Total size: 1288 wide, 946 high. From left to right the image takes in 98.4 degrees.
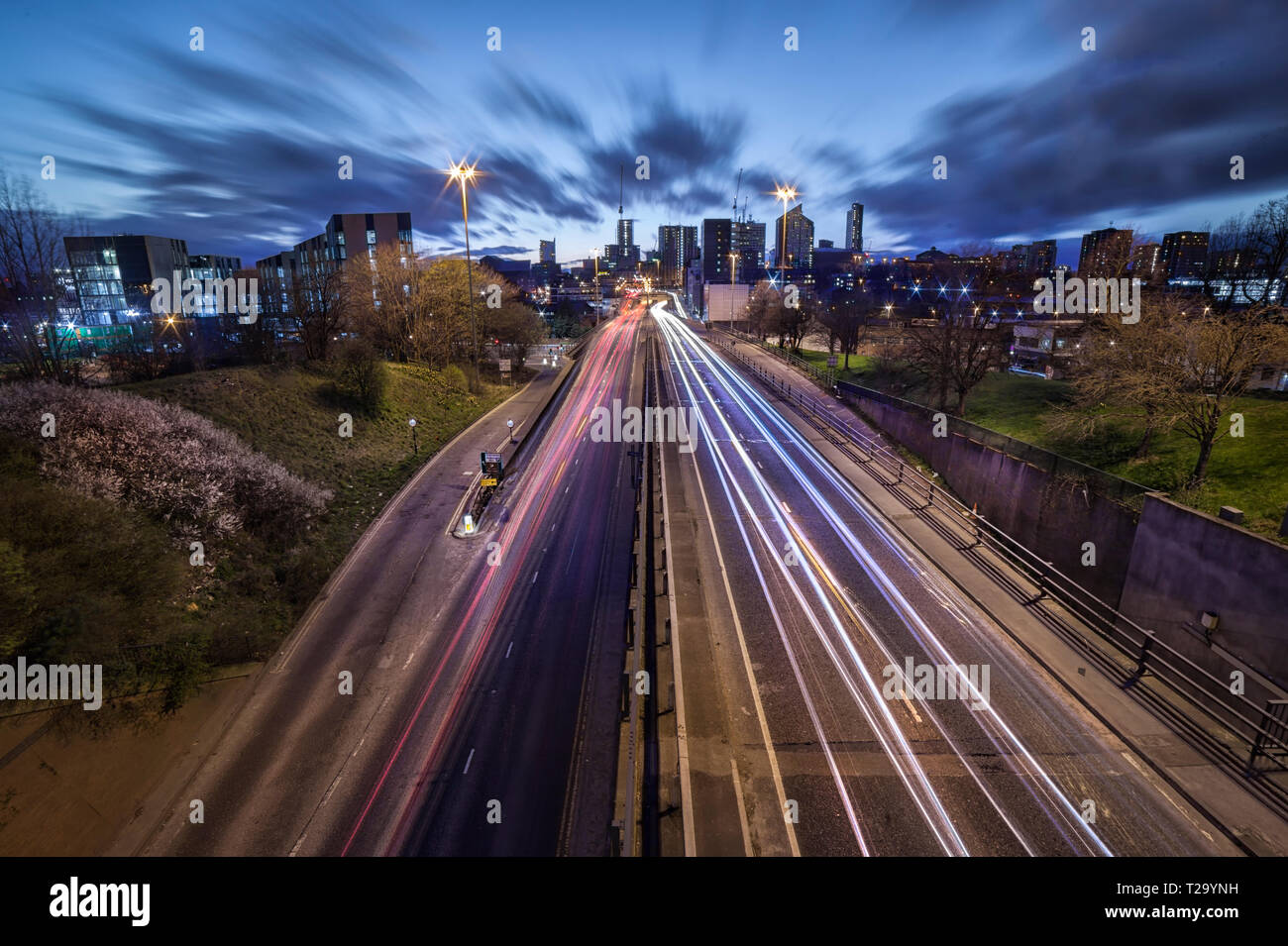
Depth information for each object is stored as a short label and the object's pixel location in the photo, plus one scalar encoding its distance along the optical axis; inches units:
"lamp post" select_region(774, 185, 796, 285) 2192.3
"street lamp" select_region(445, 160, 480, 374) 1285.7
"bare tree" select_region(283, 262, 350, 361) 1487.5
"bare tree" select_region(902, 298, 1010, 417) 1171.9
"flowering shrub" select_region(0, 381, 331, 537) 649.0
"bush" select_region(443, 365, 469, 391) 1660.3
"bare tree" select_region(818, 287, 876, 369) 2028.8
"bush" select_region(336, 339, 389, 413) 1314.0
